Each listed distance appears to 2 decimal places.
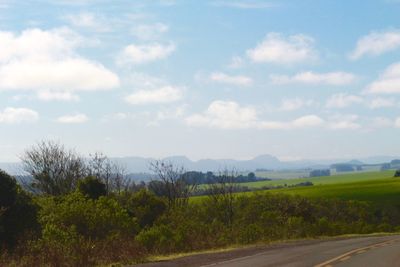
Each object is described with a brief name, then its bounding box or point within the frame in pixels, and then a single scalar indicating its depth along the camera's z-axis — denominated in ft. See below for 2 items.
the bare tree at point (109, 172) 221.87
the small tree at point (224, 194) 213.66
